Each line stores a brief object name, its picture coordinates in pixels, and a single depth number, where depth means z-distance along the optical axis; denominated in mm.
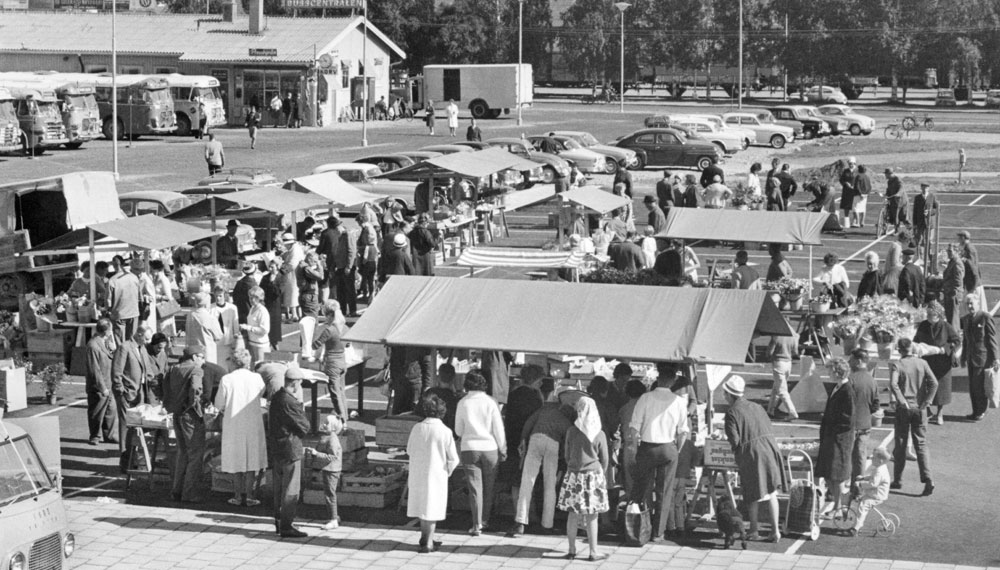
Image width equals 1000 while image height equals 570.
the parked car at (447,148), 41781
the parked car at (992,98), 96438
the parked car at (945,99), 97788
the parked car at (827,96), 94750
